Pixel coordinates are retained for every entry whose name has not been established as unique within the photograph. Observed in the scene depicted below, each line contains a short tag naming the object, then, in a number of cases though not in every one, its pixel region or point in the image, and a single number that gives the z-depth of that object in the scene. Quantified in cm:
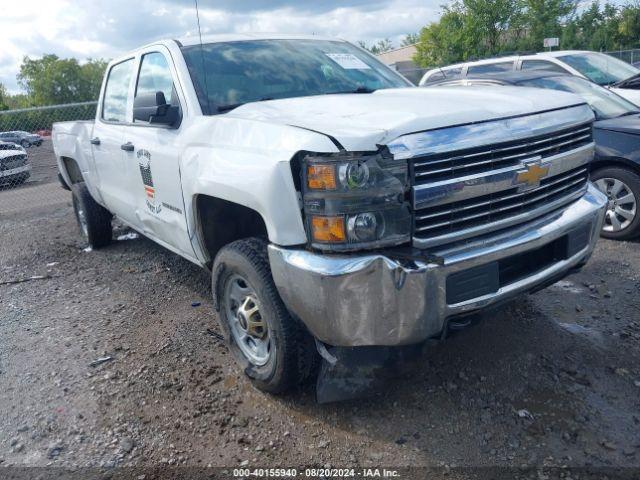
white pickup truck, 241
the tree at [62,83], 6538
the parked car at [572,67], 948
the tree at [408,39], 6725
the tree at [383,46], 9100
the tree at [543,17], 3162
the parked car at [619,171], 501
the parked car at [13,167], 1314
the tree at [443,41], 3316
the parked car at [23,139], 1919
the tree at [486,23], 3169
